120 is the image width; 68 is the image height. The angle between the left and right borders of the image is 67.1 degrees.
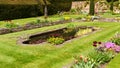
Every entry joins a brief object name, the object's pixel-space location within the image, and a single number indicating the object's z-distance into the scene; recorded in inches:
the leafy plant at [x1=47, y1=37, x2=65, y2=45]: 236.3
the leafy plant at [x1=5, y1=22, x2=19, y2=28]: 333.4
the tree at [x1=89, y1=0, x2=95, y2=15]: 557.0
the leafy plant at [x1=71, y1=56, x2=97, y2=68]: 152.4
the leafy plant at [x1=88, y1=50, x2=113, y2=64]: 171.3
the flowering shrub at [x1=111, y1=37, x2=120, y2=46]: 223.1
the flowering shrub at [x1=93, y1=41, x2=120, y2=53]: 187.3
